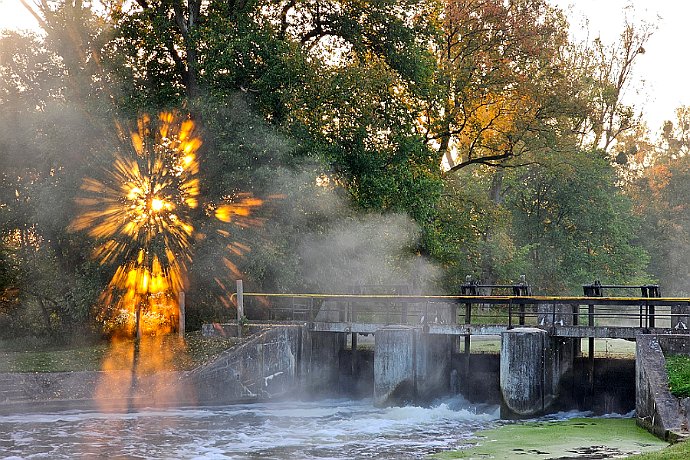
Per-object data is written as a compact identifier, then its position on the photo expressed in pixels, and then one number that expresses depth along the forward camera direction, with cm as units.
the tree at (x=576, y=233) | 6512
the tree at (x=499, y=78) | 4994
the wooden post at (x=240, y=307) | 3372
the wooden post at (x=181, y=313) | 3547
